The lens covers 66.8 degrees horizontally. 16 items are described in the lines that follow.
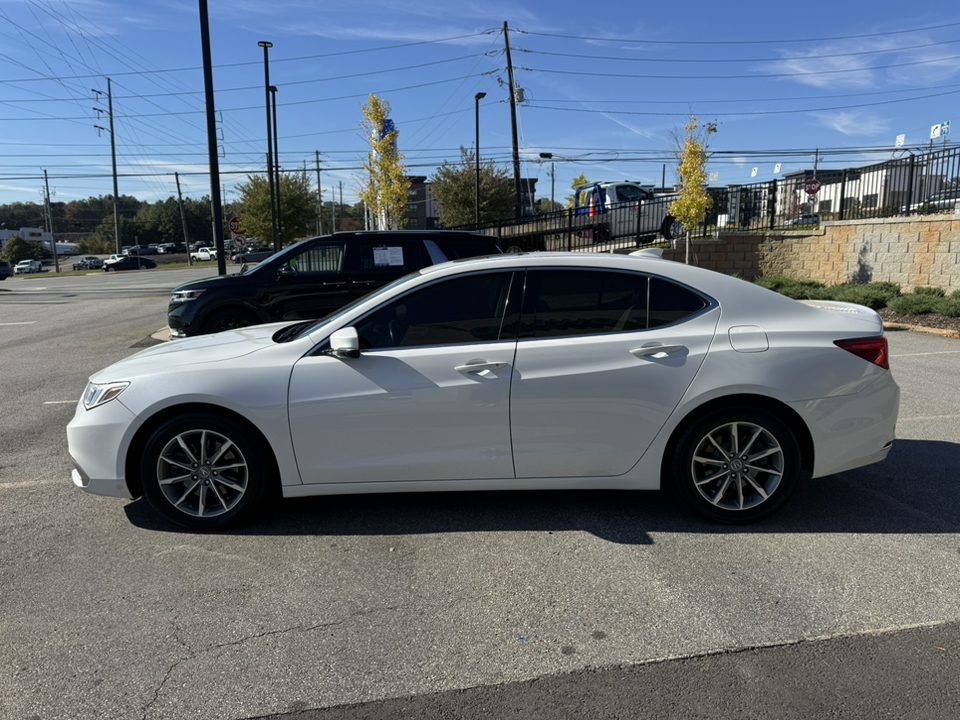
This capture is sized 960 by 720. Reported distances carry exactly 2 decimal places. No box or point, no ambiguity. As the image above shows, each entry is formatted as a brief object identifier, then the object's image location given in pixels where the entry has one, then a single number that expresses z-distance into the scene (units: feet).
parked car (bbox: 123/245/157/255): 292.86
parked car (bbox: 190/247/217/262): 270.42
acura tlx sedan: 13.23
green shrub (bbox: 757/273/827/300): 51.06
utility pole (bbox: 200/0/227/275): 45.93
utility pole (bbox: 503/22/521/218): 106.11
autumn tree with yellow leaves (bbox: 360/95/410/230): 102.27
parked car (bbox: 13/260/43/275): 223.10
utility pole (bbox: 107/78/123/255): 221.46
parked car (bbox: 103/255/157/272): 206.08
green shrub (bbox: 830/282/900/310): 46.19
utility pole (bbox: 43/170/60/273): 215.16
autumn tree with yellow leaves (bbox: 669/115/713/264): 57.47
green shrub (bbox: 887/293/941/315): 41.37
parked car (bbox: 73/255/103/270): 231.30
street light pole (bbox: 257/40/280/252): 94.38
